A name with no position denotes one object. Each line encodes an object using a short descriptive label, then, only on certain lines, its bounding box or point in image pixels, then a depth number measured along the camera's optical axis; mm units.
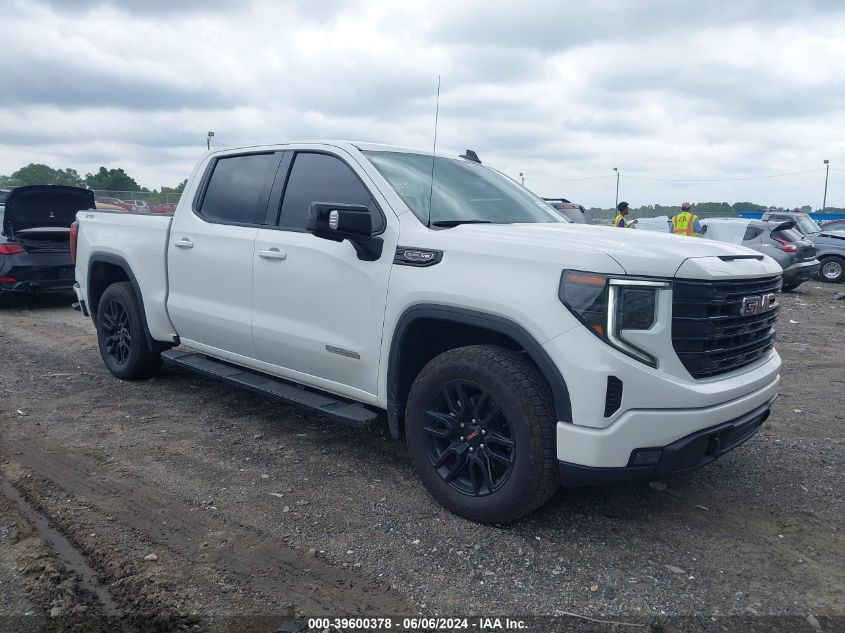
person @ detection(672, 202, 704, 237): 15389
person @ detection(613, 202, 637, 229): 16053
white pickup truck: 3076
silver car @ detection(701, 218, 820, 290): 14492
